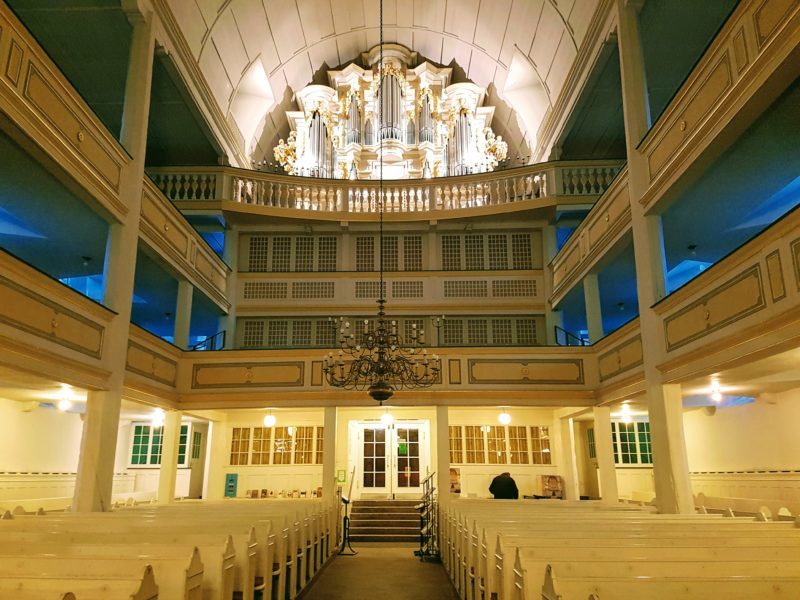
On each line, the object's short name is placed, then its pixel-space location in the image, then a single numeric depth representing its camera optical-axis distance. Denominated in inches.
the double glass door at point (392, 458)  561.9
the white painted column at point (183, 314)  484.4
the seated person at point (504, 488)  482.7
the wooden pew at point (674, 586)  127.4
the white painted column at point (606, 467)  431.8
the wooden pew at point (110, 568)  147.2
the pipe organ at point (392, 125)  679.7
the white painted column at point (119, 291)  335.9
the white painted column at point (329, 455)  444.8
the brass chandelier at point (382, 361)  325.4
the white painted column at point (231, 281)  573.9
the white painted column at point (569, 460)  534.9
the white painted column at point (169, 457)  445.7
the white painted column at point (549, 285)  564.1
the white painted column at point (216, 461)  564.4
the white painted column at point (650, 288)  319.9
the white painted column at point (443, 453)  440.8
